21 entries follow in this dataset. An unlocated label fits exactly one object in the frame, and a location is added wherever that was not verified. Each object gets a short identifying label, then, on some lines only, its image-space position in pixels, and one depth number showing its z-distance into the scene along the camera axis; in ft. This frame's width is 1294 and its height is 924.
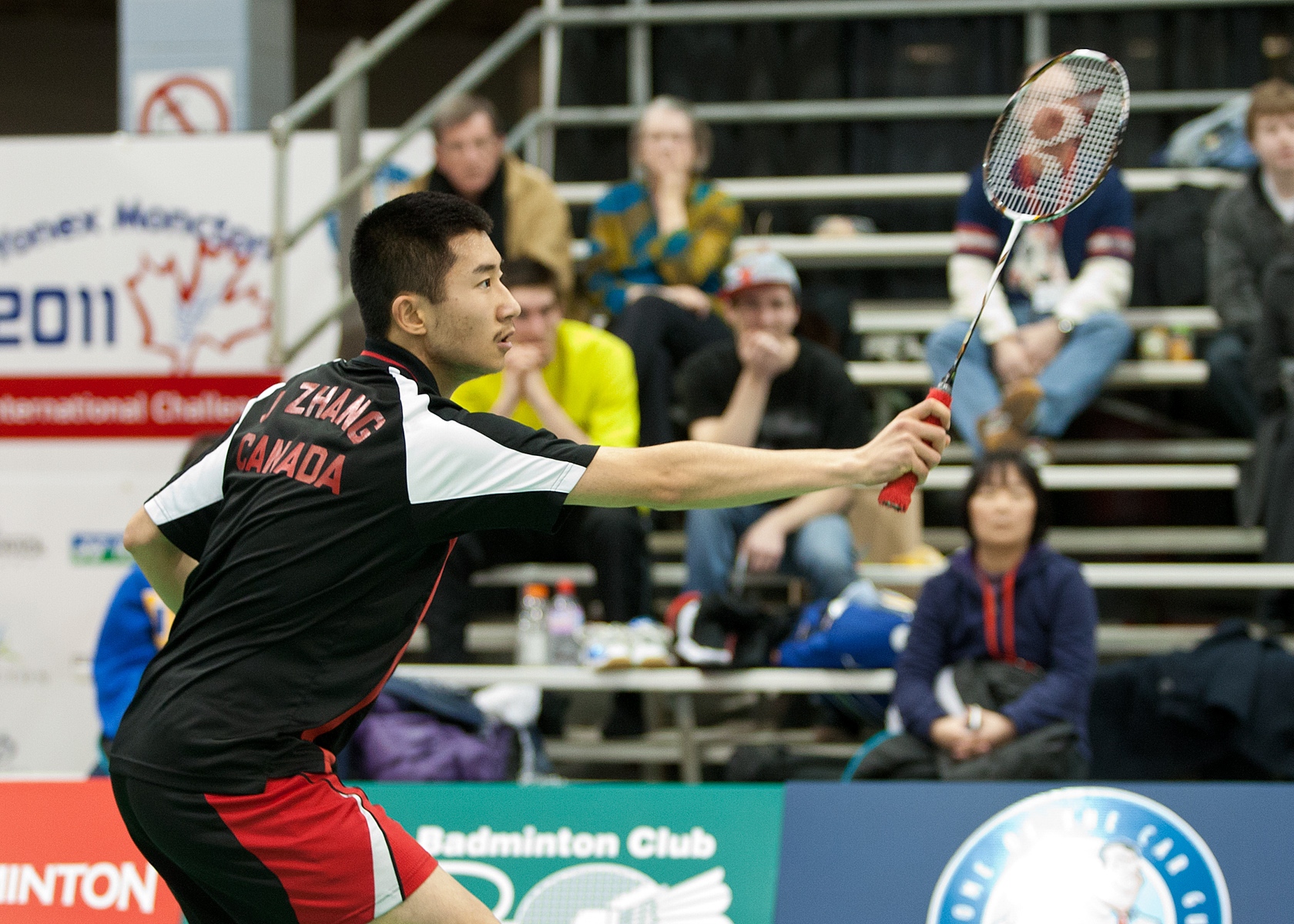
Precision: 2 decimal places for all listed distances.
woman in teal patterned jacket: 38.22
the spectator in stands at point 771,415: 33.22
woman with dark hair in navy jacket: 27.12
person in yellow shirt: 33.32
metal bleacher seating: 35.55
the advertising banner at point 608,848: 23.72
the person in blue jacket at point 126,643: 29.96
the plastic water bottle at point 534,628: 33.37
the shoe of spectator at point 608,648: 31.24
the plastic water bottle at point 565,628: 32.99
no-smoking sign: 48.83
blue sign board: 22.74
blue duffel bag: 30.60
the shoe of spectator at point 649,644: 31.32
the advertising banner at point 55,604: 40.75
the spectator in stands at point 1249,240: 38.14
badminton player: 14.96
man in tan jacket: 37.32
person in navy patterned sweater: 36.32
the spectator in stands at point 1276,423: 34.32
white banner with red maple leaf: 41.65
